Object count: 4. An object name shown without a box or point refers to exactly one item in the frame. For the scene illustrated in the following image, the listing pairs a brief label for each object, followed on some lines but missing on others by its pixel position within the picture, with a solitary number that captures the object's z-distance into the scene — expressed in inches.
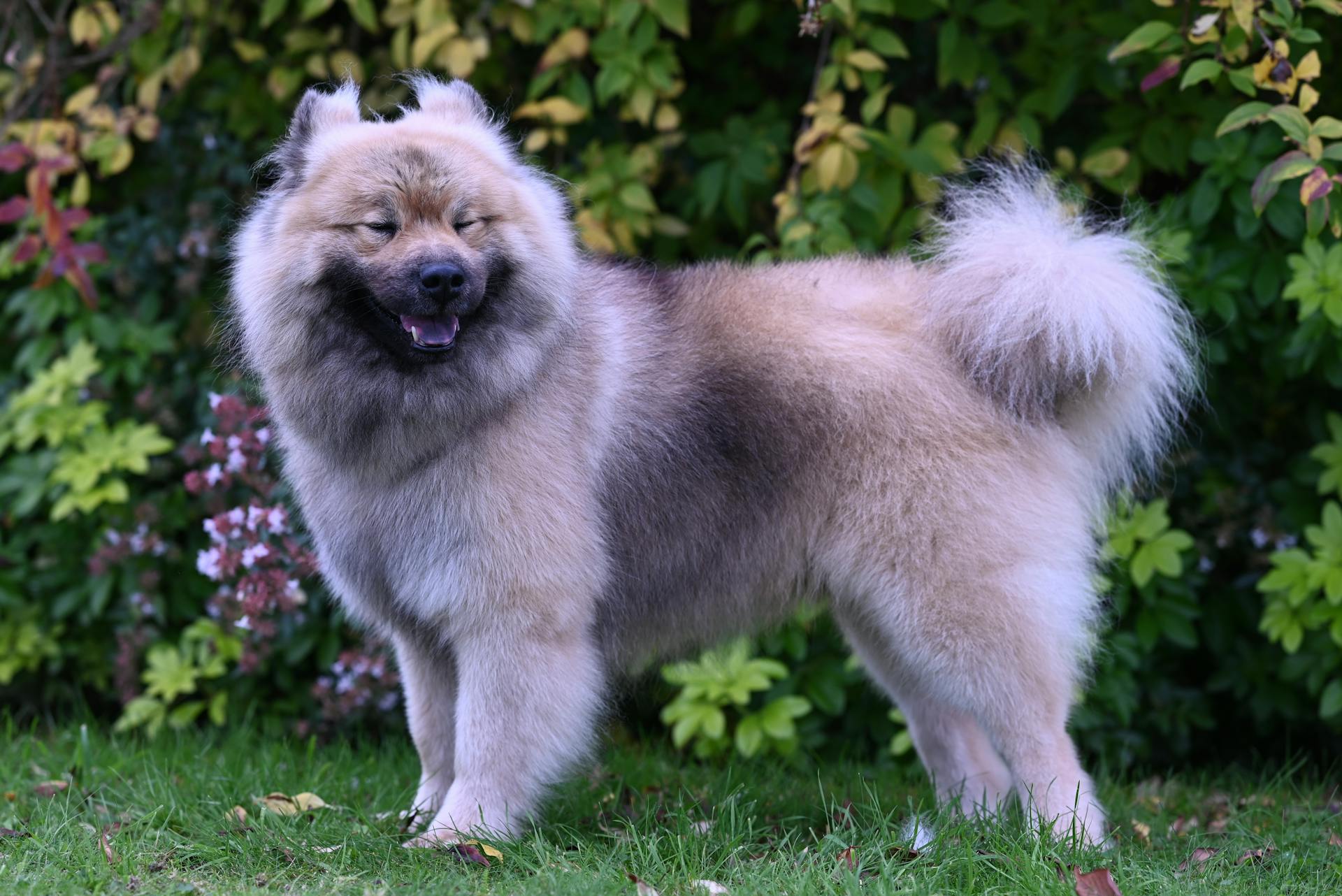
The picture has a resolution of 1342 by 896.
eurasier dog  129.1
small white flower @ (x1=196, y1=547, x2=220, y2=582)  168.9
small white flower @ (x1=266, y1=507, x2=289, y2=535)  166.6
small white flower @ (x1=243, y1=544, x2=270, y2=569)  165.5
